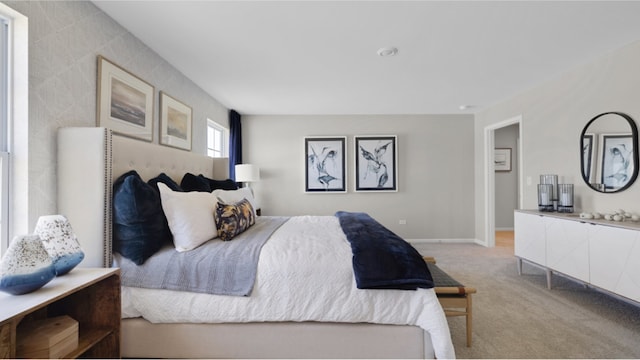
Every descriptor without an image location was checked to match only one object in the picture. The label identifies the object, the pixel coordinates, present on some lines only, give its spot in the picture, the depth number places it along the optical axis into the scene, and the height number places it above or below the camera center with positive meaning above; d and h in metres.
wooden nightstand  1.28 -0.67
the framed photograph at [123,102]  1.88 +0.64
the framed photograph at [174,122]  2.58 +0.63
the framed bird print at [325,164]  4.62 +0.30
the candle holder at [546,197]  2.88 -0.19
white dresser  1.92 -0.61
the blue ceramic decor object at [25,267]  1.01 -0.34
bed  1.42 -0.77
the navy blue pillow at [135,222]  1.53 -0.24
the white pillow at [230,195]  2.56 -0.14
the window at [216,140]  3.84 +0.66
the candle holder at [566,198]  2.71 -0.19
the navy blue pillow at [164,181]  1.88 +0.00
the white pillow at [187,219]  1.63 -0.25
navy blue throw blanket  1.39 -0.48
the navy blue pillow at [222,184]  2.85 -0.03
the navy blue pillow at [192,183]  2.46 -0.02
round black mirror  2.30 +0.27
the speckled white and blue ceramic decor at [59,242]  1.21 -0.29
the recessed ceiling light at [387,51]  2.38 +1.22
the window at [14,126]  1.39 +0.30
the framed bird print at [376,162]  4.62 +0.34
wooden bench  1.65 -0.76
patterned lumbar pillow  1.84 -0.29
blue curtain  4.26 +0.65
